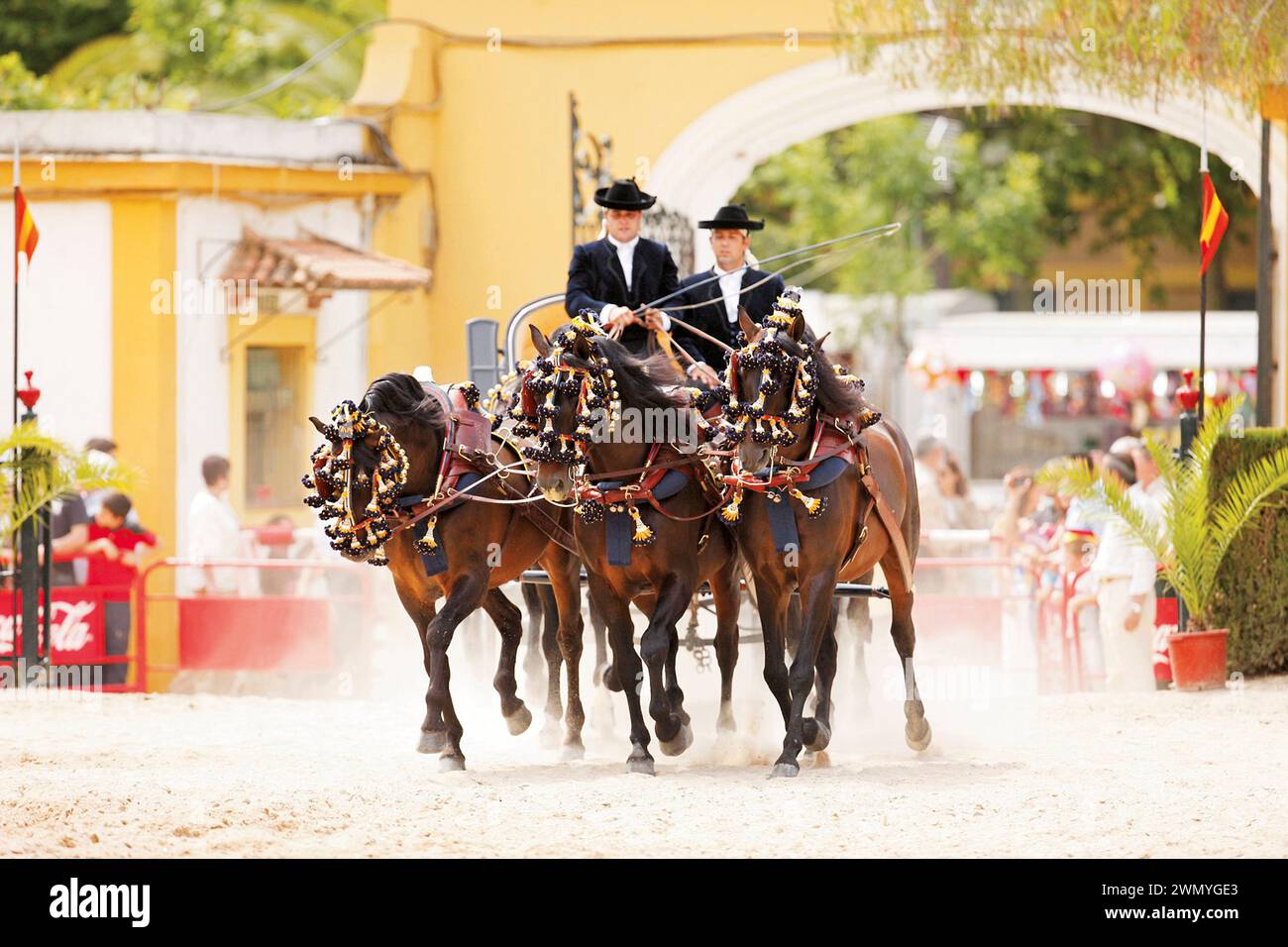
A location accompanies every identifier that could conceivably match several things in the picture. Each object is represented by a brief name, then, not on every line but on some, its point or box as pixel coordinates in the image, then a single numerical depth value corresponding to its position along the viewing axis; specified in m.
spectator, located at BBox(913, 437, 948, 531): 15.86
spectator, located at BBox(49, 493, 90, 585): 14.12
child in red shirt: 13.74
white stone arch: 17.17
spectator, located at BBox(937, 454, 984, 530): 16.03
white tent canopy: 24.89
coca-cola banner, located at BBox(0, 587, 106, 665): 13.54
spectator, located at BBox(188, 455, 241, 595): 14.74
